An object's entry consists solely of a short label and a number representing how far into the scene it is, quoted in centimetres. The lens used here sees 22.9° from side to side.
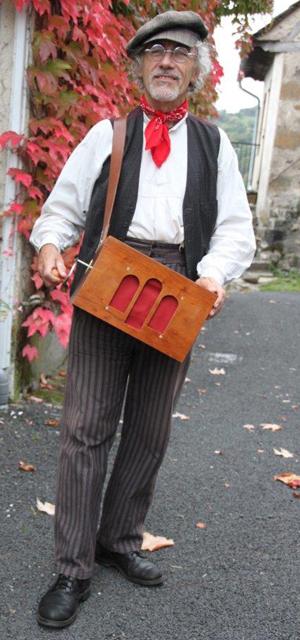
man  241
